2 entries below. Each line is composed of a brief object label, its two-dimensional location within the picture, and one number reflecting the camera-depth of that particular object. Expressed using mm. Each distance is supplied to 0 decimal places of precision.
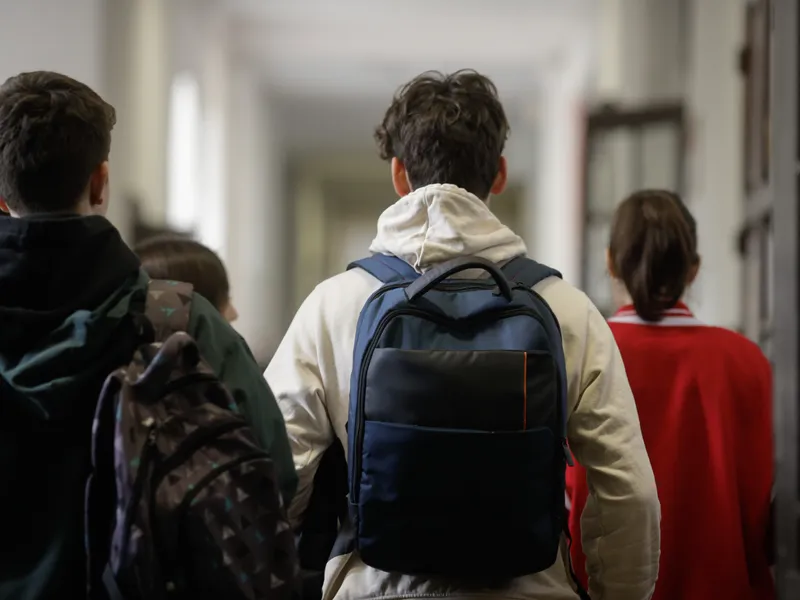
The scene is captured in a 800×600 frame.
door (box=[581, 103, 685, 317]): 8240
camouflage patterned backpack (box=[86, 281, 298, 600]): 2949
